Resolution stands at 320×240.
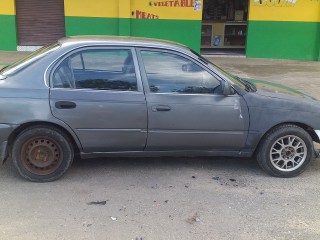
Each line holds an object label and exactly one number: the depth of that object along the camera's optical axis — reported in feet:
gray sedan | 14.14
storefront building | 42.50
